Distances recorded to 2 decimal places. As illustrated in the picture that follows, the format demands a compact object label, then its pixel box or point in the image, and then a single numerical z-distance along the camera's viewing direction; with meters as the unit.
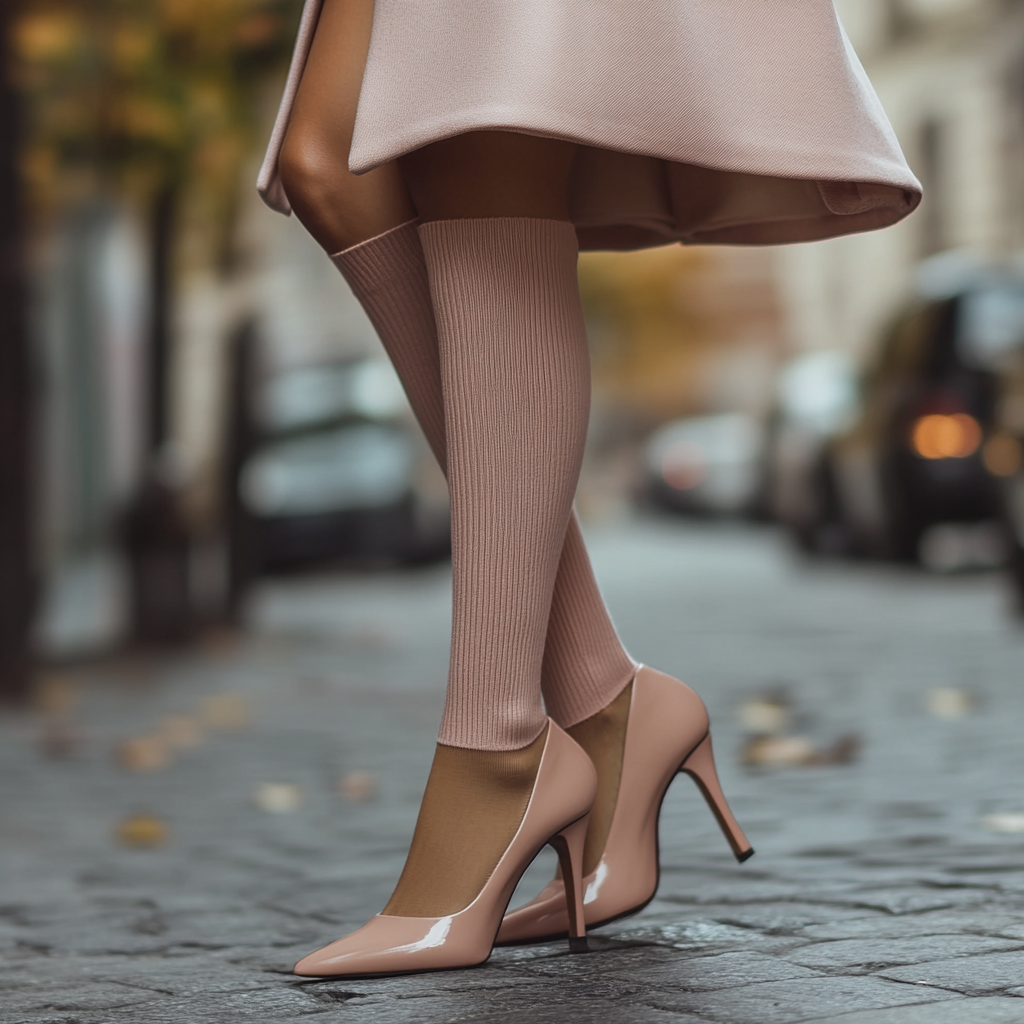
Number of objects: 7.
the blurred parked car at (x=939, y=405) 16.89
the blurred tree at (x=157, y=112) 13.50
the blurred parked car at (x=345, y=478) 23.88
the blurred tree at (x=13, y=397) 10.85
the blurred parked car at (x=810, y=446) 21.22
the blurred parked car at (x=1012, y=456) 12.91
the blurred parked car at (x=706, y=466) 44.14
